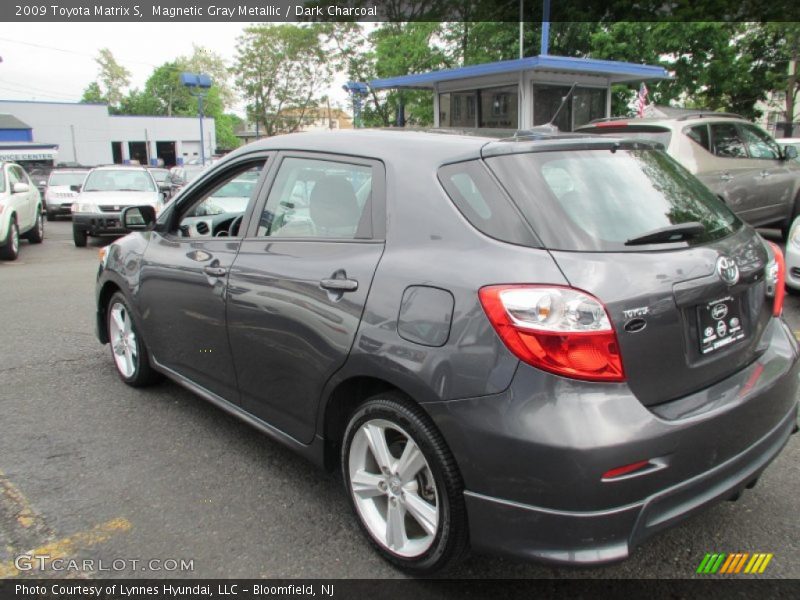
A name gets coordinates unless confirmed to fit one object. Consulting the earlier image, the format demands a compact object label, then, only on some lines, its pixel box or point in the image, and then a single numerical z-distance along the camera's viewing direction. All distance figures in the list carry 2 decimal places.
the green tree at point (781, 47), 20.52
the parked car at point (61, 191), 20.03
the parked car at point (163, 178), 23.64
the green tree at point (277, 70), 46.73
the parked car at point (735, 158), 7.74
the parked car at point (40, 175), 25.81
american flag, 14.26
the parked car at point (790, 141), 12.11
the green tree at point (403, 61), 21.92
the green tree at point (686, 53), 16.88
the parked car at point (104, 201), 12.68
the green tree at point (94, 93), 92.81
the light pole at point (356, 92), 22.90
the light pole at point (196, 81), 26.50
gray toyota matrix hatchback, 1.99
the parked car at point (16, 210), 10.95
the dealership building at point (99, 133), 53.50
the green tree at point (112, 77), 91.44
